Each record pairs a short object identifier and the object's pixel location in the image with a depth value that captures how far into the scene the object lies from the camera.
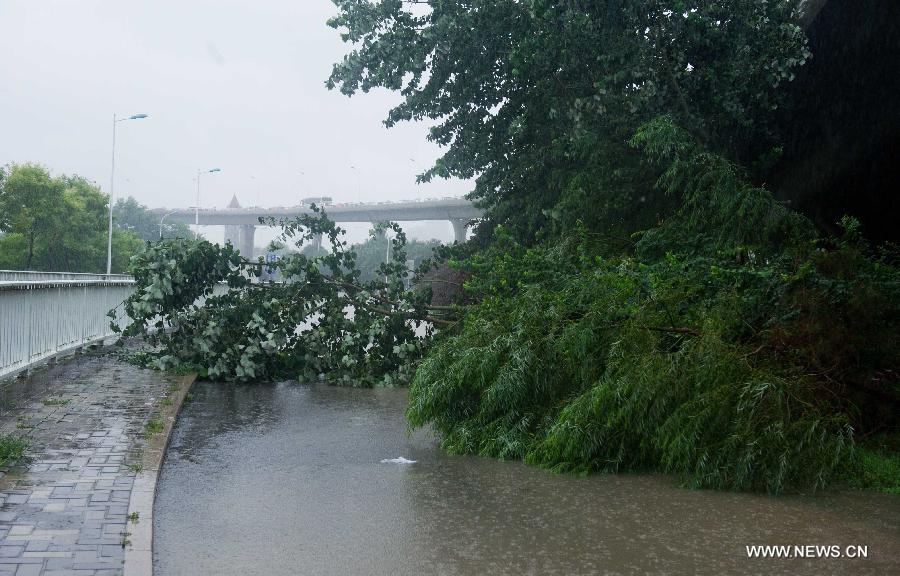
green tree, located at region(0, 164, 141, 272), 56.62
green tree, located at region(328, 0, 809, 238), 15.98
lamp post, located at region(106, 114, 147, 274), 51.74
